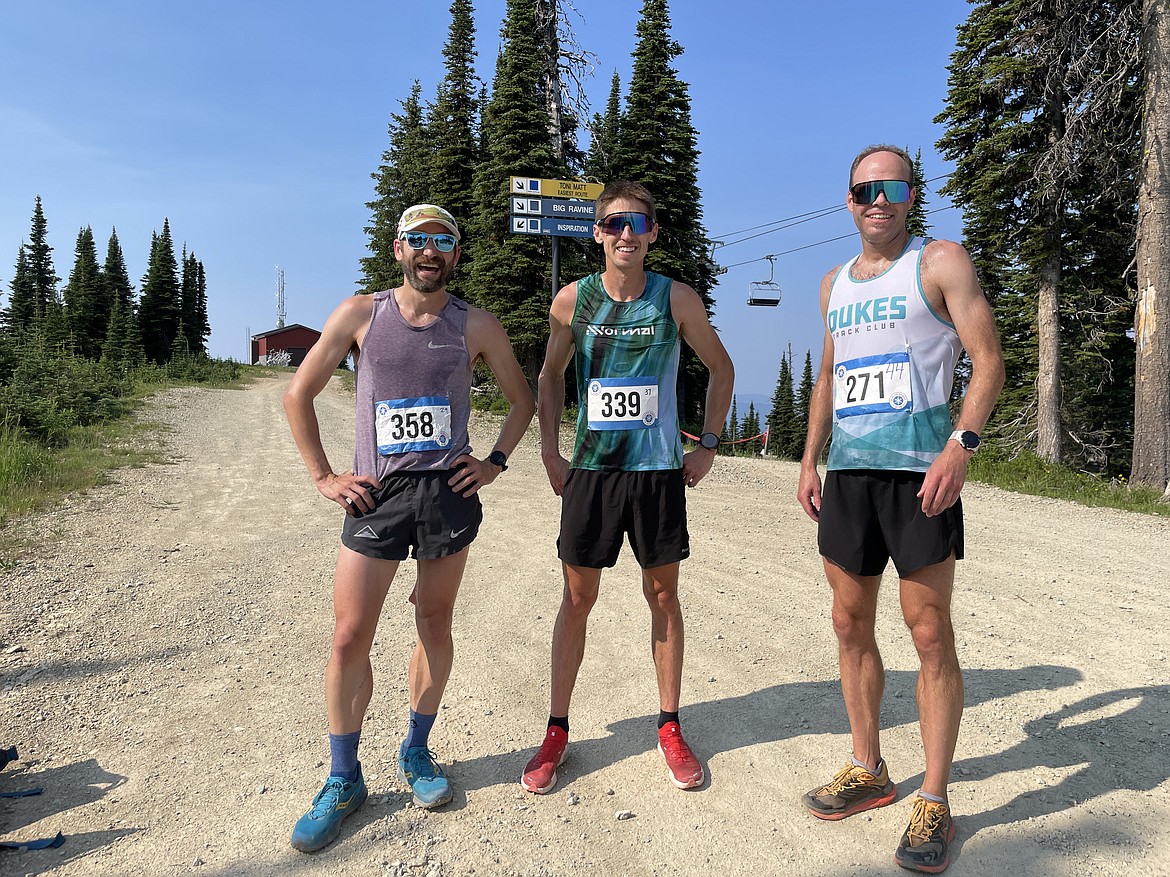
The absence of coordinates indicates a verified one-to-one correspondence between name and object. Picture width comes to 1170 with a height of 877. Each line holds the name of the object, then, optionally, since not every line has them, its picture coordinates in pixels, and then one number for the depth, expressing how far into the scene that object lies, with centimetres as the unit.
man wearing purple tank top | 281
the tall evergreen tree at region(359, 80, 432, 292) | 3291
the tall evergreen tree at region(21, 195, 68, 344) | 6012
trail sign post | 1228
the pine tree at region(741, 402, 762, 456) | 8650
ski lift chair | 3209
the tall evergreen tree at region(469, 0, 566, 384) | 2114
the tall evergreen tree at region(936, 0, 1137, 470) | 1281
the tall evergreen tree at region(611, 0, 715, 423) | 2616
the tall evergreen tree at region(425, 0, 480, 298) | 3008
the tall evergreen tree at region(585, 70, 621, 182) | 2152
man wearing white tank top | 255
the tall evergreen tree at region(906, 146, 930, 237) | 3262
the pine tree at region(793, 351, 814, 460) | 6359
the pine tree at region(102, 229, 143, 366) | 4377
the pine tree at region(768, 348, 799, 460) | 6494
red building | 8275
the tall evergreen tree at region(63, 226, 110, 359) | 5641
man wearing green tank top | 317
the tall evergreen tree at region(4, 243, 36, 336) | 5531
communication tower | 9188
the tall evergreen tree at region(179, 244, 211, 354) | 6900
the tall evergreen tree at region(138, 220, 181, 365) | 6138
